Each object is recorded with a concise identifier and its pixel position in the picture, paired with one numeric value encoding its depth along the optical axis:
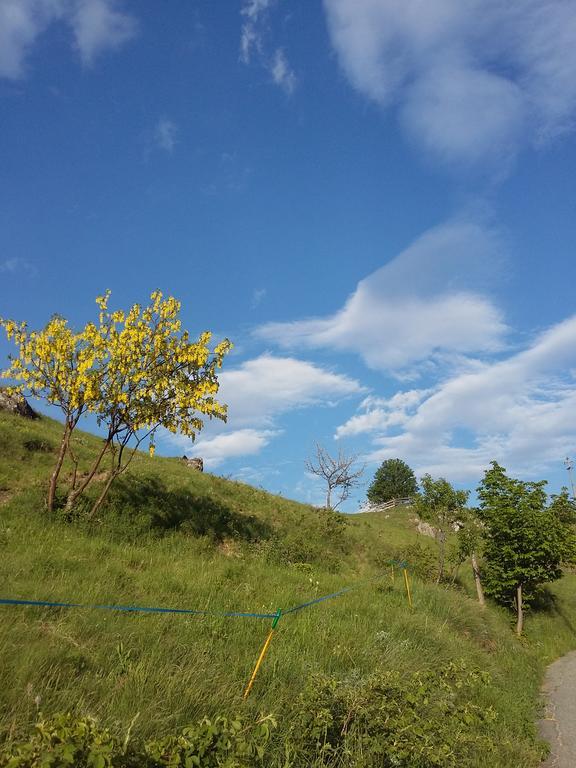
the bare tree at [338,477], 58.94
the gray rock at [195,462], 34.72
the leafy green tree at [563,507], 22.59
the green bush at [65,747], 3.02
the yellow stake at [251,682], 5.92
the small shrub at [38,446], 17.74
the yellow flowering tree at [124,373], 13.80
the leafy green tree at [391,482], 85.56
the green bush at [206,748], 3.61
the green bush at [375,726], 5.32
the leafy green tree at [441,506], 20.77
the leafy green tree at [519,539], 20.77
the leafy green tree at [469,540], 21.05
